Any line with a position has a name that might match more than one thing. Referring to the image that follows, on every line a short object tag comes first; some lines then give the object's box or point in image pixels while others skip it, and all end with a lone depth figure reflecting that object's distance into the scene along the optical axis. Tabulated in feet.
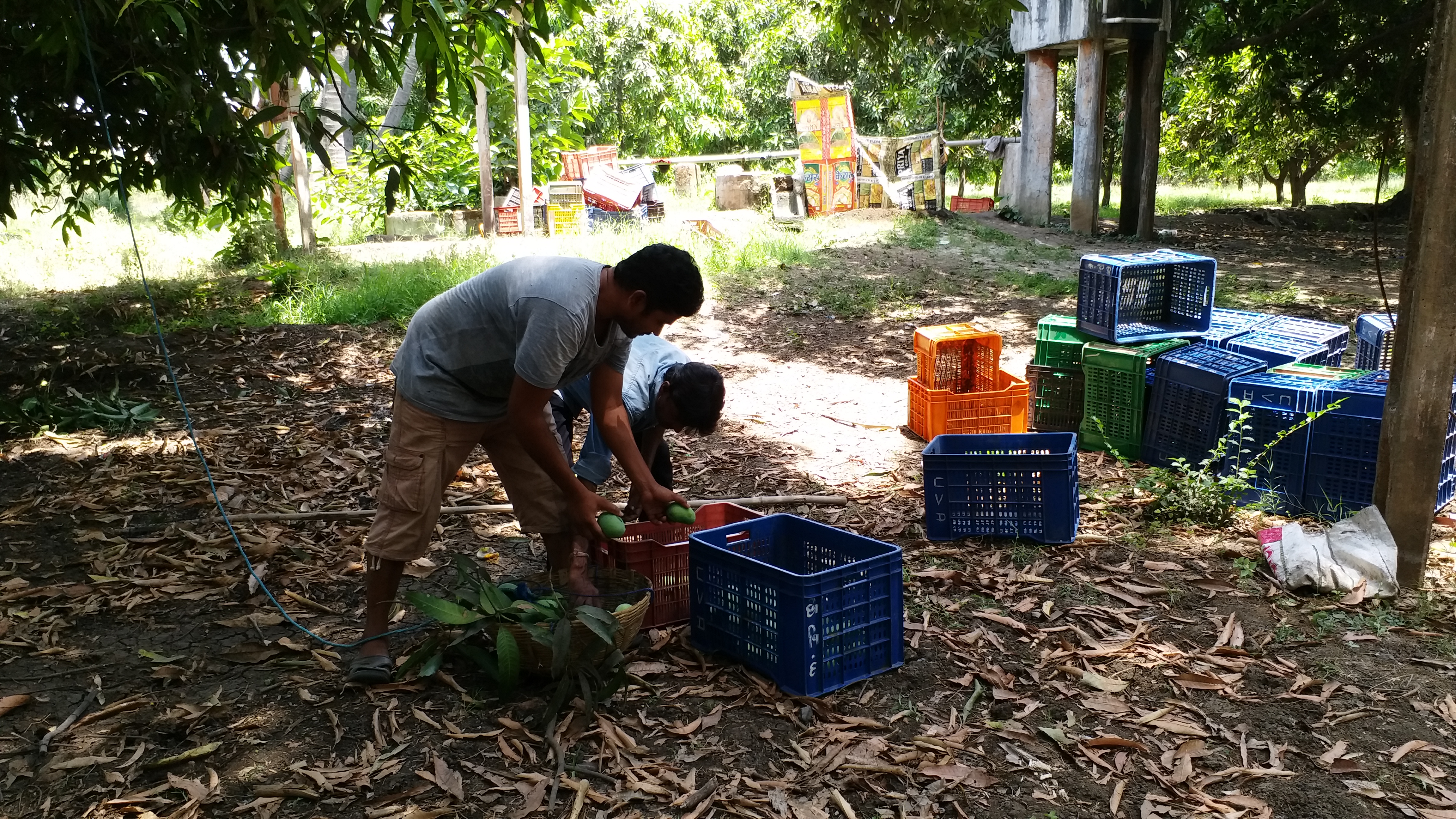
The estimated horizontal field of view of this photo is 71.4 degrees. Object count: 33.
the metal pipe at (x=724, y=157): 60.64
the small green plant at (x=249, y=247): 43.78
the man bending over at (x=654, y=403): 13.37
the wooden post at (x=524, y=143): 45.27
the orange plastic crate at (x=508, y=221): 52.75
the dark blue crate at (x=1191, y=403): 17.57
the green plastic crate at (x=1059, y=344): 20.94
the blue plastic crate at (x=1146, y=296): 20.02
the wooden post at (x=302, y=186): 40.93
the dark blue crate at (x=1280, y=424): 16.49
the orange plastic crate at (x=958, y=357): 21.16
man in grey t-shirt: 10.20
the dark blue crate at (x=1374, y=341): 19.42
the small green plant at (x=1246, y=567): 14.44
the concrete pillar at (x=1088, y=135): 50.62
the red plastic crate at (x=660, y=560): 12.58
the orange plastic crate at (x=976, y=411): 20.49
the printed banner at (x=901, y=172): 57.52
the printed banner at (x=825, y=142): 55.67
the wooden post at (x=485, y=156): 47.01
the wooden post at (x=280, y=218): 41.78
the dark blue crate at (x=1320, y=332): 19.72
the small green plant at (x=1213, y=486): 16.42
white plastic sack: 13.53
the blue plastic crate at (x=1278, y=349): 18.44
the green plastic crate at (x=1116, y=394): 19.35
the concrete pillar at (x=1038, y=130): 54.19
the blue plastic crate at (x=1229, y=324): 19.83
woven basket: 11.21
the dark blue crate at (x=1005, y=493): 15.52
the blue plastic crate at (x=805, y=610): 11.09
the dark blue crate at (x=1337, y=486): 16.02
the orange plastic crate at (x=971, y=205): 69.62
